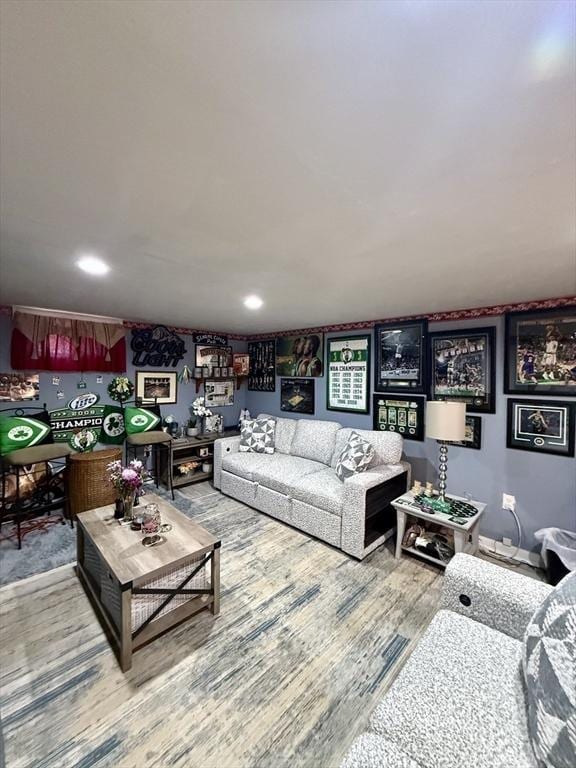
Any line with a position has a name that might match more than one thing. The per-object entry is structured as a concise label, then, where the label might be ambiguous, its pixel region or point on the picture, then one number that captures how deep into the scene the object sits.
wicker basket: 3.13
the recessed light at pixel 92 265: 1.81
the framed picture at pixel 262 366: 4.86
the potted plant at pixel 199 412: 4.53
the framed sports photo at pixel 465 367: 2.87
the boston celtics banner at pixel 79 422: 3.53
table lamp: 2.46
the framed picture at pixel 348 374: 3.76
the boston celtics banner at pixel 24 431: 3.07
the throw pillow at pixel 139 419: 3.93
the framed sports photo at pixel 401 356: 3.28
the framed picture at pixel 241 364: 5.06
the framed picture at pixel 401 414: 3.29
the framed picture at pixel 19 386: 3.19
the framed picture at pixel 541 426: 2.52
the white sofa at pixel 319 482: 2.65
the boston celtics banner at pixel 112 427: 3.84
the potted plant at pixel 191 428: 4.38
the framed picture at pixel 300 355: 4.23
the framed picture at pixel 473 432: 2.93
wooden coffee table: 1.67
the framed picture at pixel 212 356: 4.63
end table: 2.30
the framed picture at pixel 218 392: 4.79
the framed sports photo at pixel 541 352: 2.51
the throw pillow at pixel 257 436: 4.14
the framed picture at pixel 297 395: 4.39
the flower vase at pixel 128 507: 2.24
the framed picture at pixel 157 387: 4.12
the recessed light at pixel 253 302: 2.63
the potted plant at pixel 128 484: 2.19
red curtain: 3.21
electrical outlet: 2.74
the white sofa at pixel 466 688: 0.91
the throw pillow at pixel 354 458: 2.98
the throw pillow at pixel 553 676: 0.82
